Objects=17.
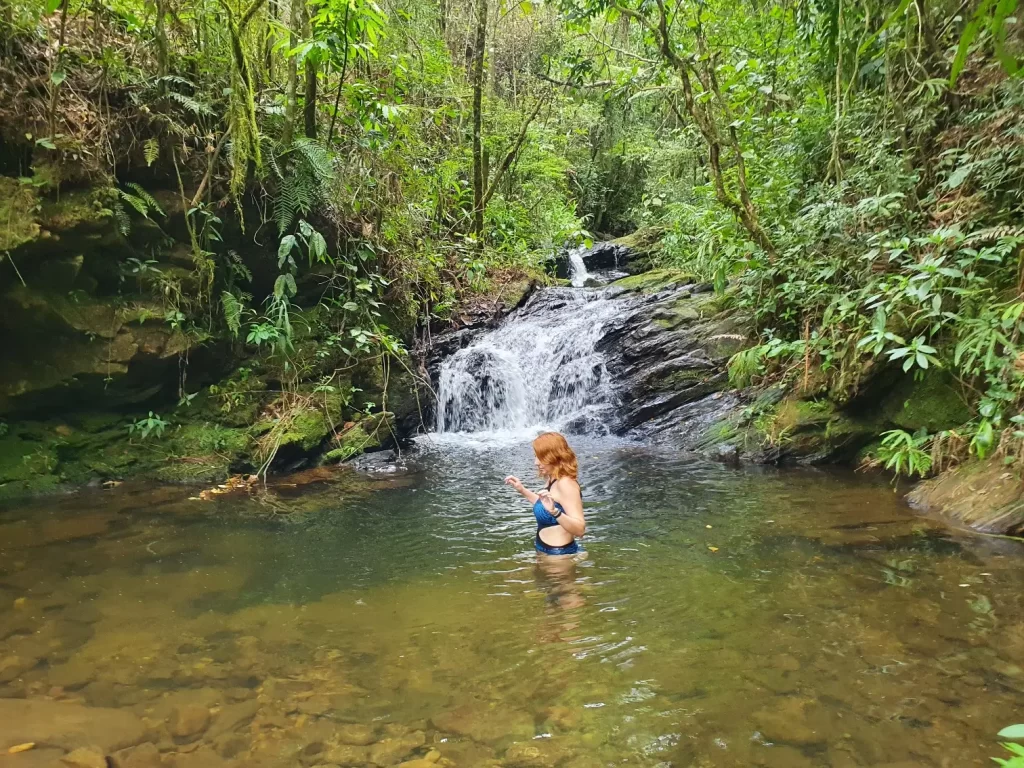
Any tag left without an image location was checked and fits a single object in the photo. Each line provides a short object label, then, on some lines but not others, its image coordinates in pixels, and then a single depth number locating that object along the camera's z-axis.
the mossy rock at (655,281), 12.95
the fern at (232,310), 7.33
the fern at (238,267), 7.74
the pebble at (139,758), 2.51
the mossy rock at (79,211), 6.07
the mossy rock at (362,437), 8.38
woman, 4.71
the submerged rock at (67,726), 2.60
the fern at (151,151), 6.60
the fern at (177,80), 6.84
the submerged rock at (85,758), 2.48
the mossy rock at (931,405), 6.40
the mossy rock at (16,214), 5.75
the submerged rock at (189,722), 2.70
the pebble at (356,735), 2.65
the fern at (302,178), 7.52
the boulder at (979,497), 4.92
